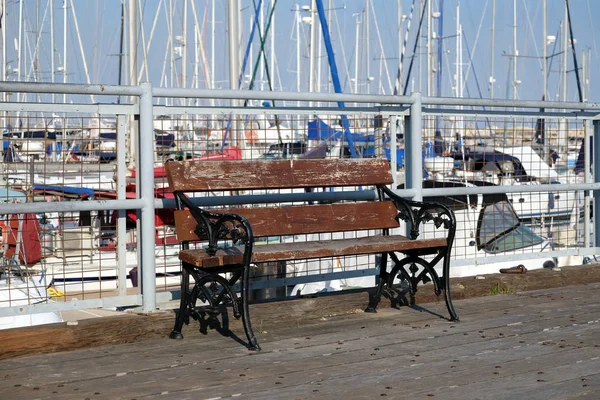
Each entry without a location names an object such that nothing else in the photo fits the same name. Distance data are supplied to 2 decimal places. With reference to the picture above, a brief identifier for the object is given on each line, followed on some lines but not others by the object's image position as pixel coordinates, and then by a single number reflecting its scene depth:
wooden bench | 8.39
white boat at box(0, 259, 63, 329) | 12.70
